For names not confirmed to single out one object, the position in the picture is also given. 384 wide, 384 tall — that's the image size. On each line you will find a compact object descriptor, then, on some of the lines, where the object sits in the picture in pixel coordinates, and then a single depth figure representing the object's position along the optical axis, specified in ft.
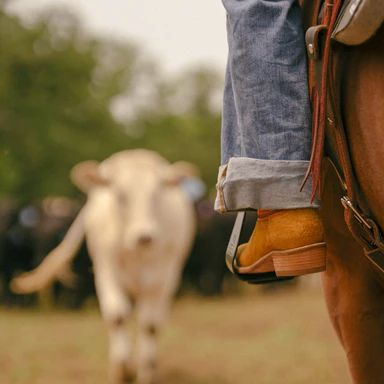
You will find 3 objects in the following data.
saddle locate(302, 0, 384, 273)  9.13
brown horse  9.04
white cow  28.99
